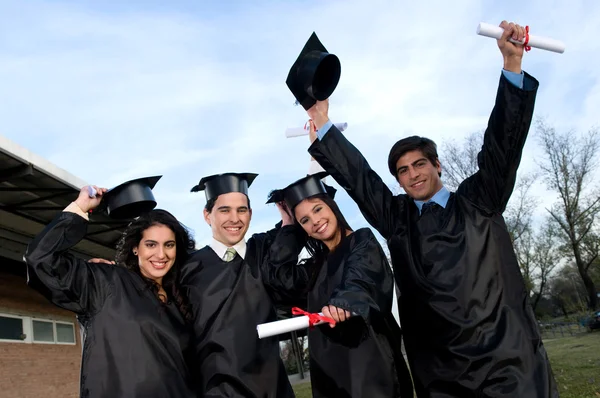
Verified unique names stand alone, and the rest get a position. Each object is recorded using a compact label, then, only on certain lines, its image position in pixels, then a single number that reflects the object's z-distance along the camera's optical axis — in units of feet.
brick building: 24.60
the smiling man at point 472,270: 8.53
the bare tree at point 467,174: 74.64
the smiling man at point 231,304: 9.72
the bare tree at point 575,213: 88.89
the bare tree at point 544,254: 109.70
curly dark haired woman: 8.98
